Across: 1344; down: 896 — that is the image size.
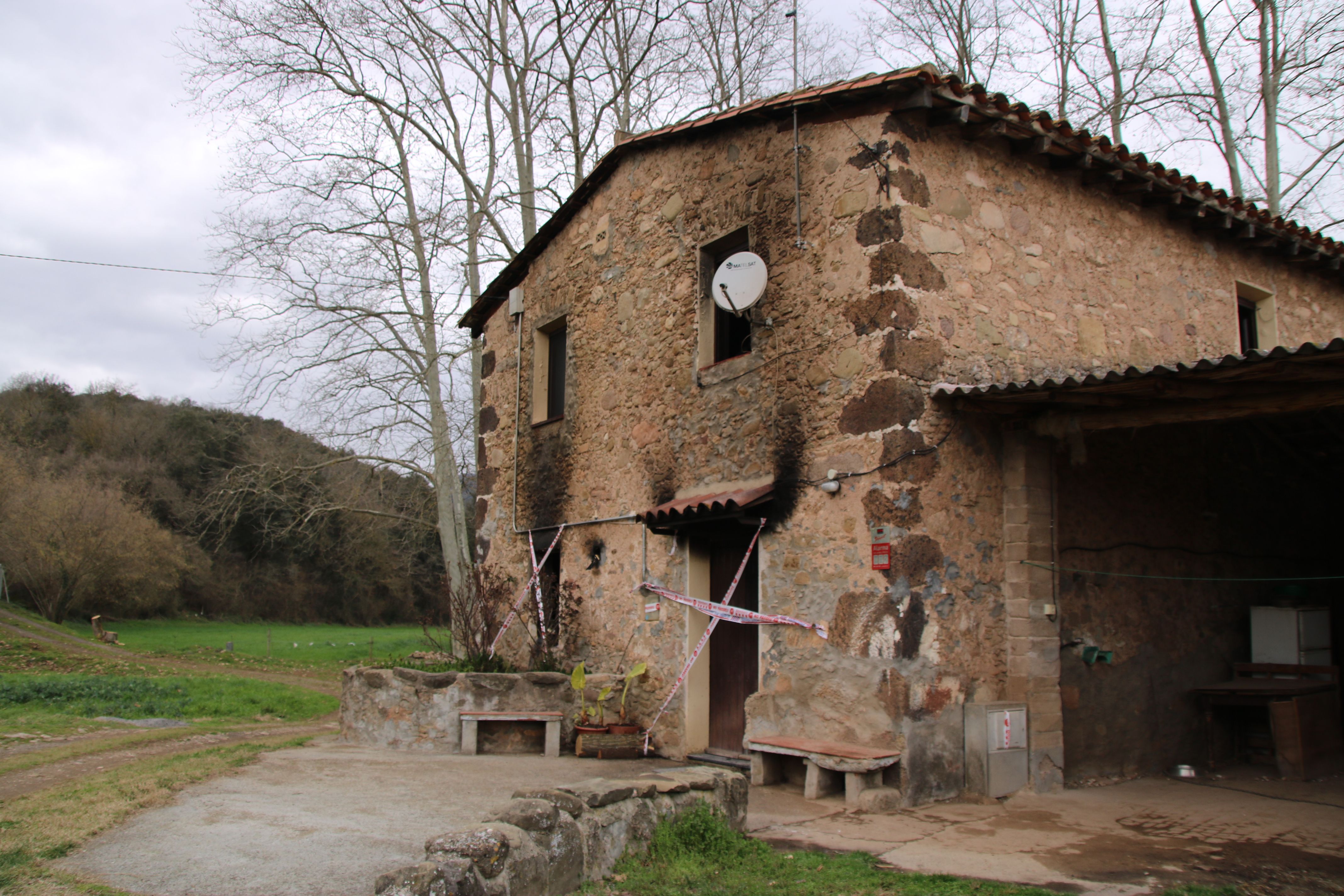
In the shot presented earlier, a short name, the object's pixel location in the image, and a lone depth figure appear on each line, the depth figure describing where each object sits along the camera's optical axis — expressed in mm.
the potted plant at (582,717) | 8320
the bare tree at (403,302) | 16844
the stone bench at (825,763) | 6203
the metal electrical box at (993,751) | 6461
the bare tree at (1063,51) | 15930
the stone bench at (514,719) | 8281
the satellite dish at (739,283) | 7633
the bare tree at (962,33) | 16375
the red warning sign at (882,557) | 6555
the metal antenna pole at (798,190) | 7484
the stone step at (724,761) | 7712
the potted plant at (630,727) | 8375
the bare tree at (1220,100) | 15008
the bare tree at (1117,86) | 15320
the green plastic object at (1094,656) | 7270
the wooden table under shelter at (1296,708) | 7480
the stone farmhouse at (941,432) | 6621
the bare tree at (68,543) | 23484
